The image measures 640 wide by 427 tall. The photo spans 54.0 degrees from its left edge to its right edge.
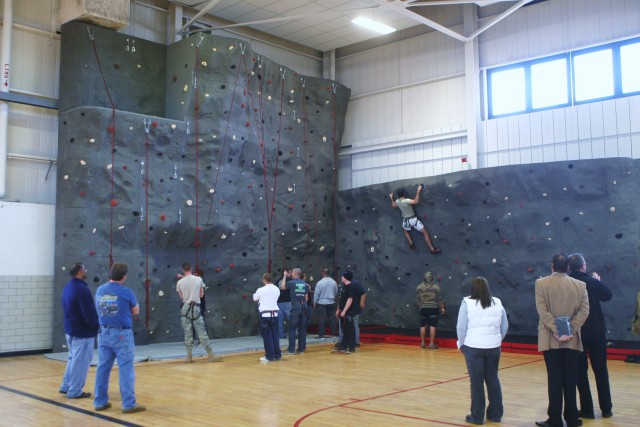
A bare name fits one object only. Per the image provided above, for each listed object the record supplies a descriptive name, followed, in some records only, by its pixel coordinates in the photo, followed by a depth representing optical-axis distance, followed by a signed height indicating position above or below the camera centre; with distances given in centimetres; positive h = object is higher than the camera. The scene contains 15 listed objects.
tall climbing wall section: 1178 +201
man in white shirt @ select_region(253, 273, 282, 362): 1034 -71
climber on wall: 1387 +111
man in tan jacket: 562 -62
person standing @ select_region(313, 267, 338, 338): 1286 -57
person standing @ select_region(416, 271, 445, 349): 1278 -77
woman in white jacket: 583 -67
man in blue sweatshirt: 703 -64
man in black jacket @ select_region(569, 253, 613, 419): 604 -75
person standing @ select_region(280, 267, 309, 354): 1150 -74
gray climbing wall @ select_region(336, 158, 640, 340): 1146 +66
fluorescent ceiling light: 1369 +542
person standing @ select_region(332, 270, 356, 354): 1150 -90
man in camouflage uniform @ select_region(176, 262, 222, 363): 1007 -63
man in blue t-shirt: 646 -72
